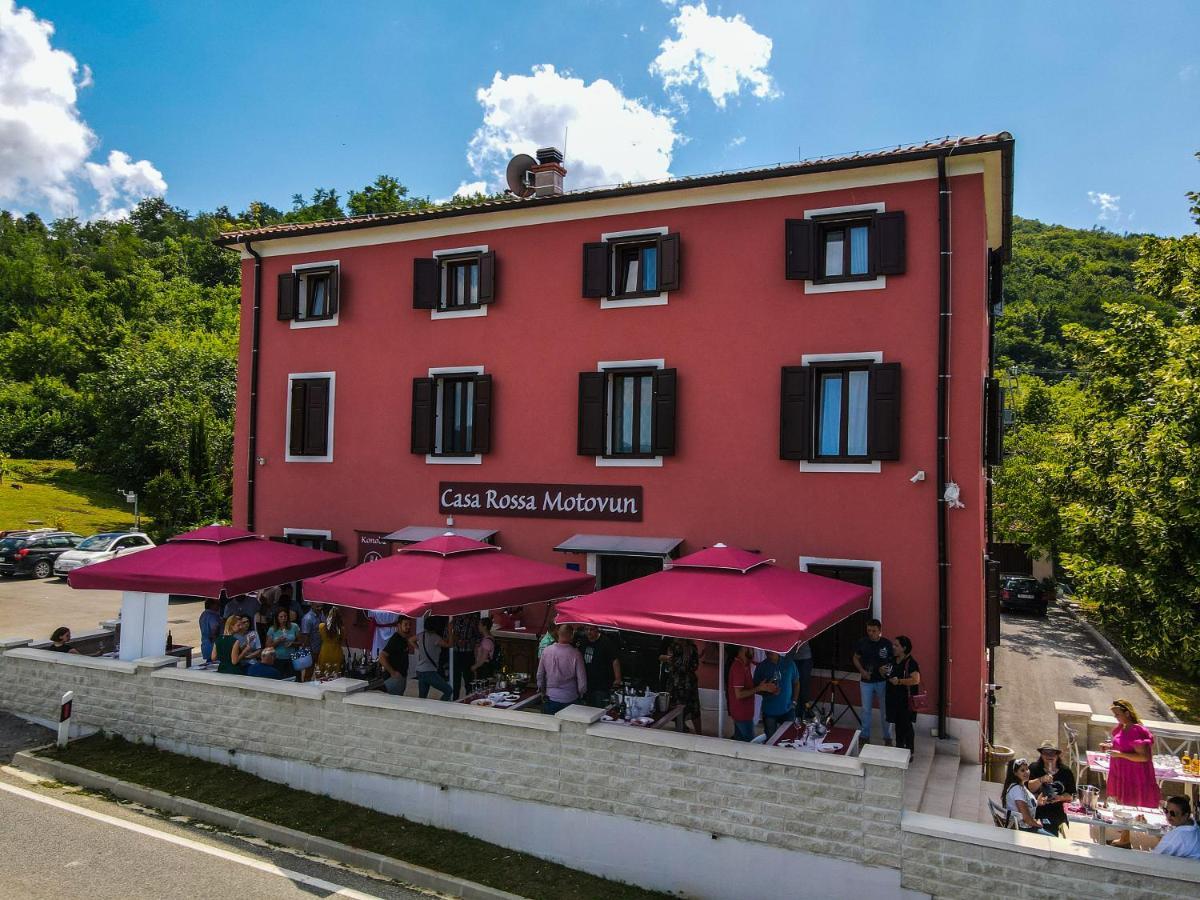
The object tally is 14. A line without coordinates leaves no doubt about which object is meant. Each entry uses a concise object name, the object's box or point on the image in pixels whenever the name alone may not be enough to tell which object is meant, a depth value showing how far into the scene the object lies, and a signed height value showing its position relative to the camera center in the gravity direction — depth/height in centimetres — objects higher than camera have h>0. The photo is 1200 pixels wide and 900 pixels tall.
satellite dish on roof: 1819 +638
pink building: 1298 +165
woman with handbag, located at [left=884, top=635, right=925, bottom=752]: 1138 -303
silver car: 2889 -331
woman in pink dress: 978 -335
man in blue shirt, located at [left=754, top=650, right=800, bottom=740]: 1055 -277
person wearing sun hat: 896 -337
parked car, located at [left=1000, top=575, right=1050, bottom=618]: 3550 -502
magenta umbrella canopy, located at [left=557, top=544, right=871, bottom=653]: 930 -162
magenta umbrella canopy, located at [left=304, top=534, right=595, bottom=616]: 1105 -168
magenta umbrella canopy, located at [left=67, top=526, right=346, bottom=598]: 1273 -173
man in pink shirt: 1113 -280
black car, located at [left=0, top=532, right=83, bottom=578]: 2952 -348
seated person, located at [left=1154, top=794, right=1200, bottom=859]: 784 -334
